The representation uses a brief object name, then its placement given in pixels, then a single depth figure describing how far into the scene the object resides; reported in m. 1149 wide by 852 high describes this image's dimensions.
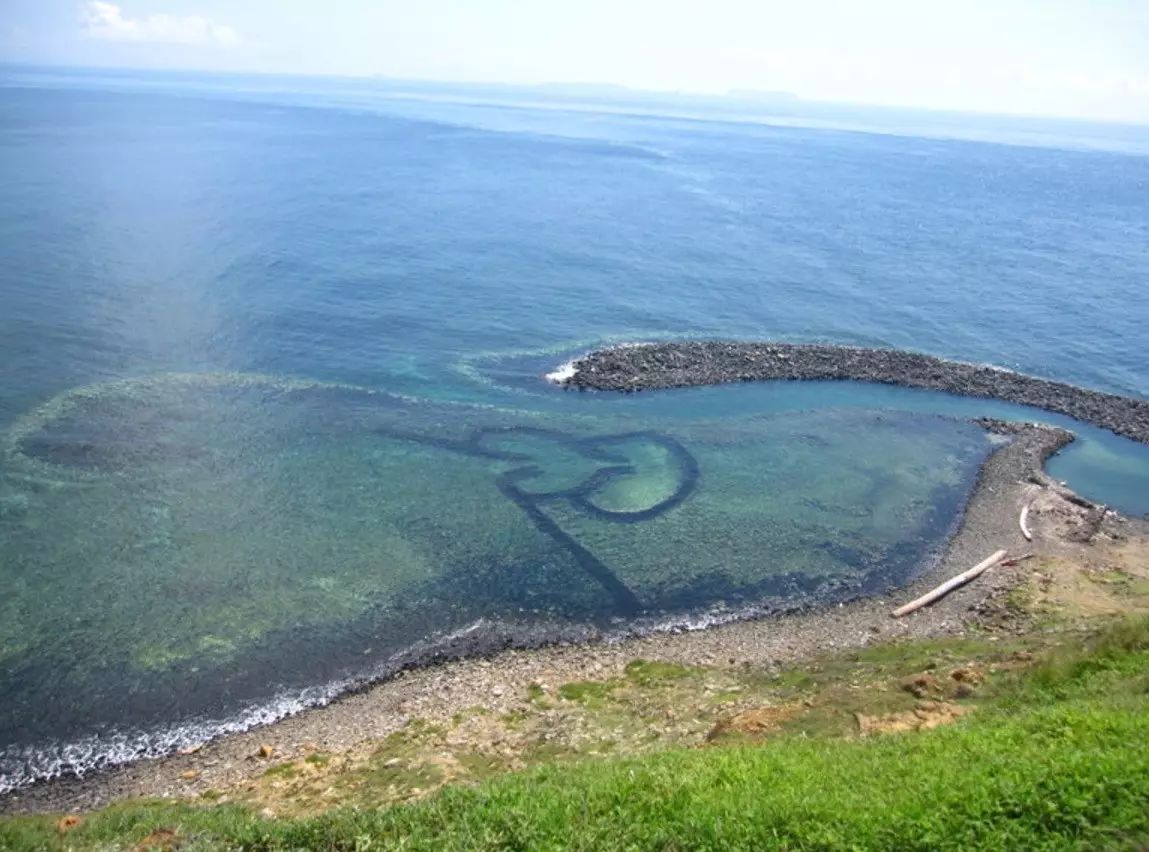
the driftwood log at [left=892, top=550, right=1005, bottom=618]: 41.38
